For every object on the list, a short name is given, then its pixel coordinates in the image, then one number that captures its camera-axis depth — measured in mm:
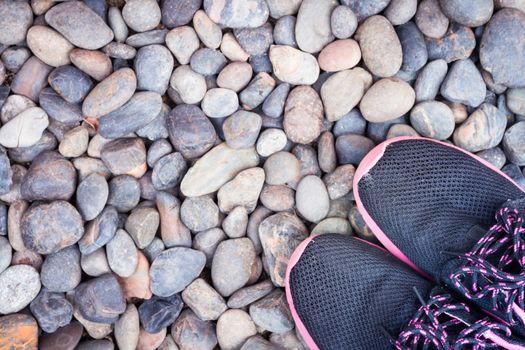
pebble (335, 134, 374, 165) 442
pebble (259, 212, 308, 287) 433
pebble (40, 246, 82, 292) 422
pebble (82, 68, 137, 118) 415
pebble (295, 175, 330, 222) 440
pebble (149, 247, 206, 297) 429
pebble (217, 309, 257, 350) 433
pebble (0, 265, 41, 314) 416
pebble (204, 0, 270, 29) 423
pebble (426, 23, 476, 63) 434
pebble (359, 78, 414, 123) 430
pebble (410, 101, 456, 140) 435
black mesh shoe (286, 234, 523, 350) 410
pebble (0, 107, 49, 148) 414
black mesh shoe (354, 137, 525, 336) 419
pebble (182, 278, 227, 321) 432
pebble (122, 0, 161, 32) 419
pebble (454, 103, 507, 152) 433
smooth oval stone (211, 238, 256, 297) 434
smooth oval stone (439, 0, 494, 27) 419
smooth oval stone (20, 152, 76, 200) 416
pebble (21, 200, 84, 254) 410
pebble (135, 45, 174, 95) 423
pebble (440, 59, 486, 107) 432
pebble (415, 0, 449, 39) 430
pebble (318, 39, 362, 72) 431
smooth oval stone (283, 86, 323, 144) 434
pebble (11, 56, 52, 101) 422
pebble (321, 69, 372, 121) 437
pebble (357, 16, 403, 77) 426
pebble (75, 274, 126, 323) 419
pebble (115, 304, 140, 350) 429
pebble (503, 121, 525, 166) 439
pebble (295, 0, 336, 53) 429
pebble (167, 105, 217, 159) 430
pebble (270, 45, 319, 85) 429
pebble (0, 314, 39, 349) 412
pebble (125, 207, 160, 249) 429
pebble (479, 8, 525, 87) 424
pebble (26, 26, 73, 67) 412
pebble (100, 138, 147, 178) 426
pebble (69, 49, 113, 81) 414
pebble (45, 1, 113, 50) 408
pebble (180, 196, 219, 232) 435
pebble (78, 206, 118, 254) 421
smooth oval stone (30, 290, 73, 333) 421
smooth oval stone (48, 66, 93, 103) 415
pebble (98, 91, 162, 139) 422
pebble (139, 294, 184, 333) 430
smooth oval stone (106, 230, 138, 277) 426
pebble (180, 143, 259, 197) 435
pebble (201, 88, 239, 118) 433
